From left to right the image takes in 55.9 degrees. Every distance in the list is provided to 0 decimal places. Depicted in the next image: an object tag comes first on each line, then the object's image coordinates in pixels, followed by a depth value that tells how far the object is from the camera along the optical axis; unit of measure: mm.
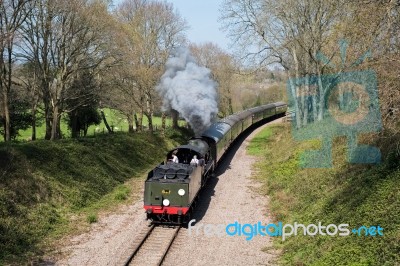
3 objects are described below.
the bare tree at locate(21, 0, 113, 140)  24078
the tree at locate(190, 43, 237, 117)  58438
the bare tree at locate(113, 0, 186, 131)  33344
